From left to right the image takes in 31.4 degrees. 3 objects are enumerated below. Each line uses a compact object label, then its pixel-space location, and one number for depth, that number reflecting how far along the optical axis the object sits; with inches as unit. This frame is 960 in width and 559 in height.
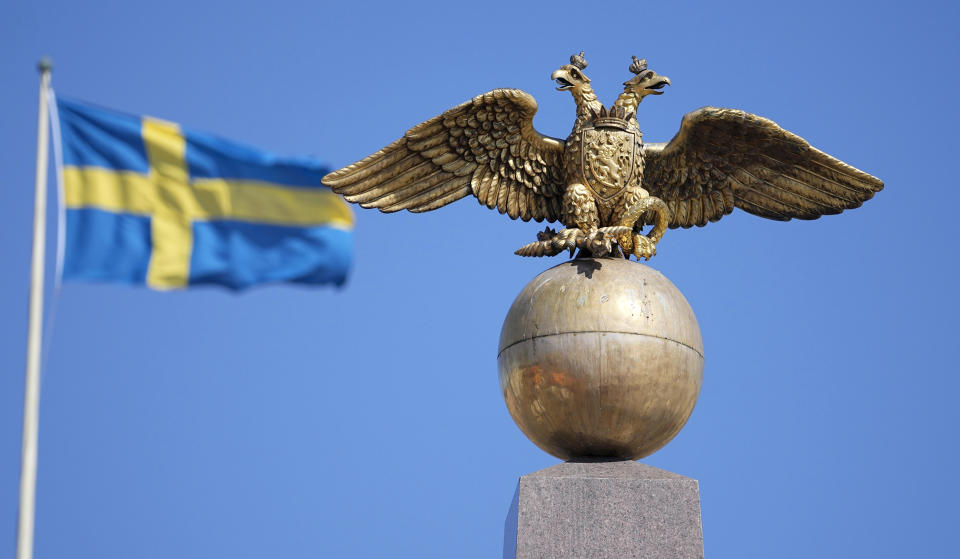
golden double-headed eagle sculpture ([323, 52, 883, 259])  653.9
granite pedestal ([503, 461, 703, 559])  586.6
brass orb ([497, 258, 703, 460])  597.3
